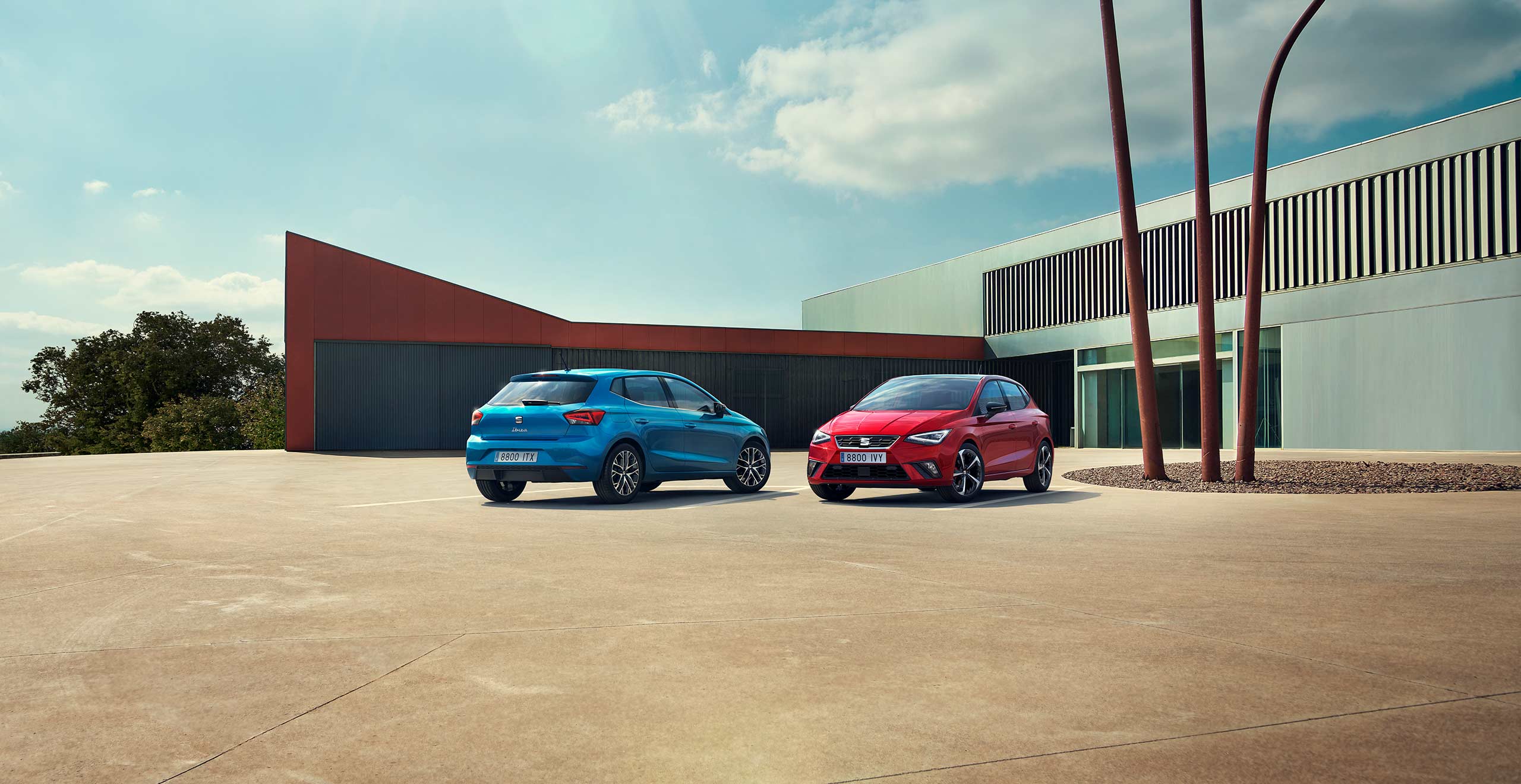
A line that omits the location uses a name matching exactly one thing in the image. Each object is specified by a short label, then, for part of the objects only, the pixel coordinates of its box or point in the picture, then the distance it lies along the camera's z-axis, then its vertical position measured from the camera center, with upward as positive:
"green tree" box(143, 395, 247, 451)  57.66 -0.22
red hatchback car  11.97 -0.28
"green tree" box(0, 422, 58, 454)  67.94 -0.98
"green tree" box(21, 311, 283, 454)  63.16 +2.81
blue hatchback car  11.86 -0.17
